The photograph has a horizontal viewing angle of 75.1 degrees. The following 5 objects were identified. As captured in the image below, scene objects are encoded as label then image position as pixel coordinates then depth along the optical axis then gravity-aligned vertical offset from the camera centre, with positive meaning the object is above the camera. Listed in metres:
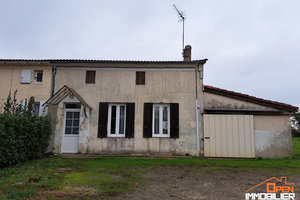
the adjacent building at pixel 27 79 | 10.23 +2.44
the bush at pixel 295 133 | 24.66 -0.41
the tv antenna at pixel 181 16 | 12.35 +7.06
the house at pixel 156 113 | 9.32 +0.69
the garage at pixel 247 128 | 9.20 +0.02
